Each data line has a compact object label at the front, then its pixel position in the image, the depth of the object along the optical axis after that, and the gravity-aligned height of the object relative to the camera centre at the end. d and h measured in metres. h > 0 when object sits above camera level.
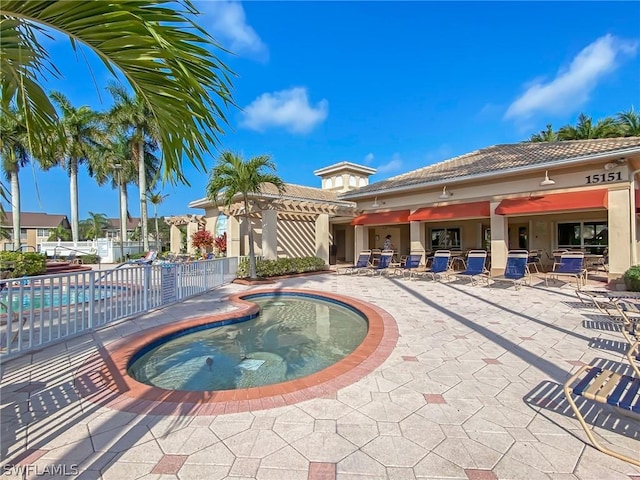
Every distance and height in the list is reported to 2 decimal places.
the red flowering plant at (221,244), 23.70 +0.00
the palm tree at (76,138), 31.84 +11.61
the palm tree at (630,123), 29.69 +11.39
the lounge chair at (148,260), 20.04 -1.03
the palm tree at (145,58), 2.14 +1.50
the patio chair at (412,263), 17.88 -1.23
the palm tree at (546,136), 35.03 +12.20
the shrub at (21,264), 15.43 -0.93
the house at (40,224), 62.50 +4.79
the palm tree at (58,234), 57.73 +2.18
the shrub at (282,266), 17.66 -1.43
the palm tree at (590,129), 31.19 +11.53
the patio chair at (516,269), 13.30 -1.24
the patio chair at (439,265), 15.98 -1.24
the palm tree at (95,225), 68.24 +4.85
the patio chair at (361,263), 19.66 -1.32
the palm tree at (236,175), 15.42 +3.48
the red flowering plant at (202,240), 25.19 +0.35
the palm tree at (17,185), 24.40 +5.62
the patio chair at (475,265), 14.50 -1.15
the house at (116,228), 75.16 +4.26
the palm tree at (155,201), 42.80 +6.18
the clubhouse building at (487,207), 13.23 +2.05
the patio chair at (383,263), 18.67 -1.29
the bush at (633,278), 11.45 -1.47
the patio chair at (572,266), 12.89 -1.10
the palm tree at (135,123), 29.78 +11.90
